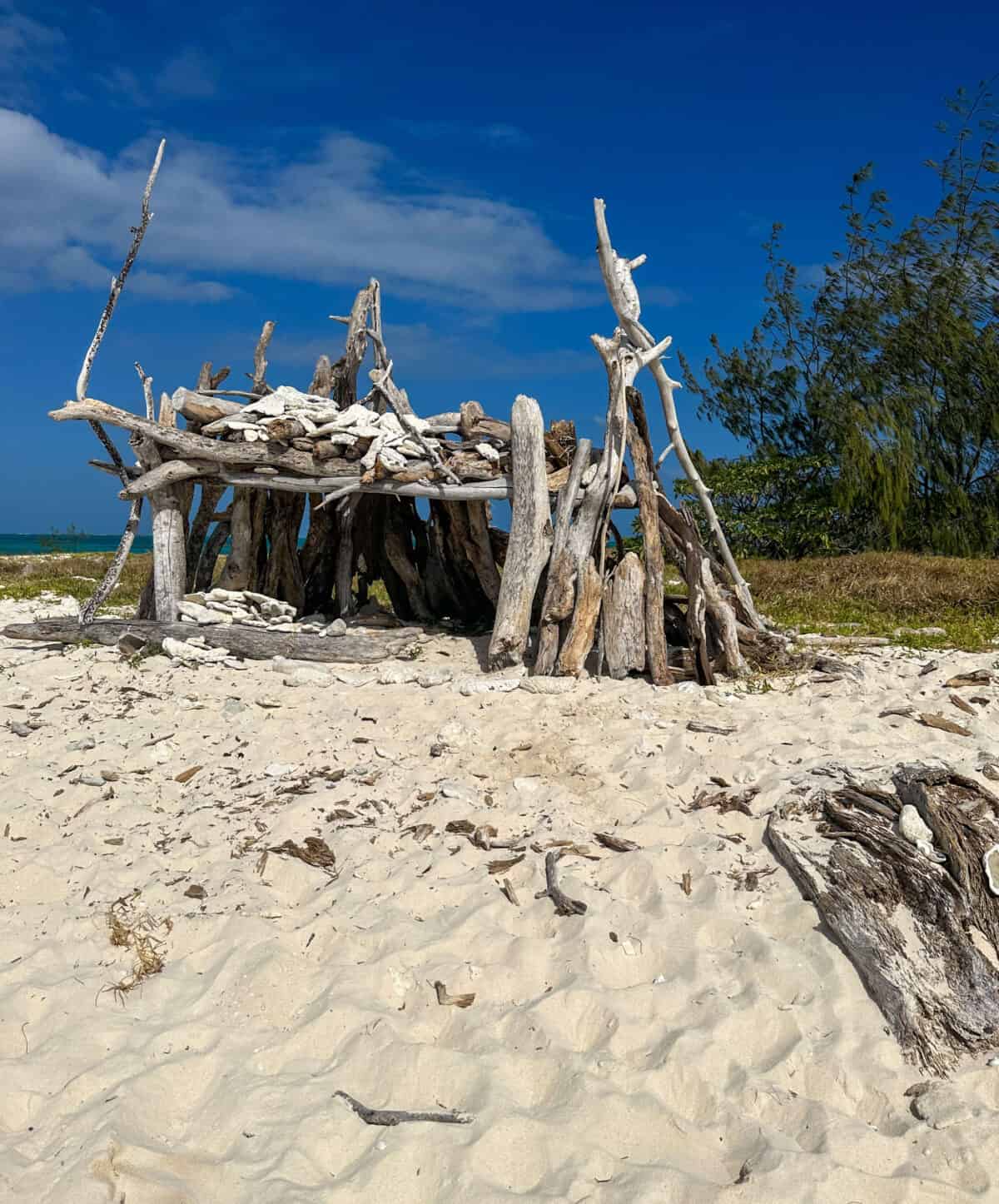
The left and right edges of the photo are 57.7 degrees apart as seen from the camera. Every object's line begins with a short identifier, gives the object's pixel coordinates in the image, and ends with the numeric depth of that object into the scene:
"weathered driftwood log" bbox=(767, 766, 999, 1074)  3.71
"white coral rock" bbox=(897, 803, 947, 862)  4.63
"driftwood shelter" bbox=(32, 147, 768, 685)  8.03
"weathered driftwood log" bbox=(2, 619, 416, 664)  8.53
